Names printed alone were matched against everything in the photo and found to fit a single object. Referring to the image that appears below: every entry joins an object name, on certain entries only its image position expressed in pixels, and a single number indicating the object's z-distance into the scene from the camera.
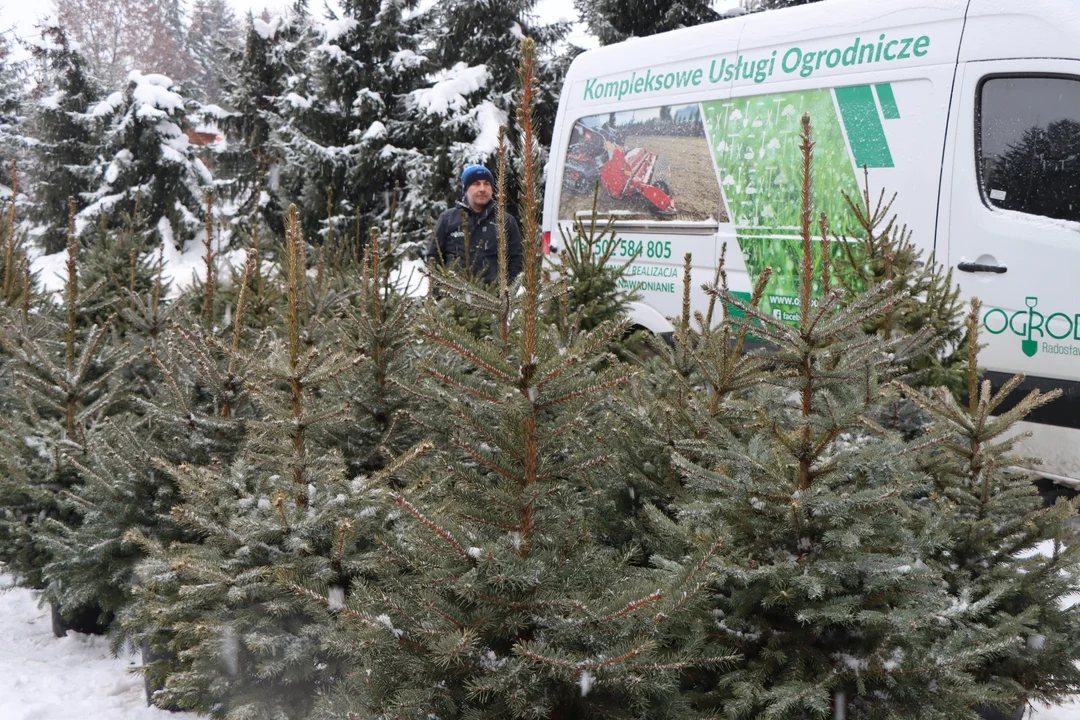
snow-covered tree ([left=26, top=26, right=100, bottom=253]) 23.42
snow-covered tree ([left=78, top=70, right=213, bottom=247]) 22.53
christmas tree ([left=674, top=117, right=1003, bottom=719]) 2.36
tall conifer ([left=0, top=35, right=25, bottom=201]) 27.69
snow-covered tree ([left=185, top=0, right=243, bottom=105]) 52.91
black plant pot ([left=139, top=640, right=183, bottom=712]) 3.37
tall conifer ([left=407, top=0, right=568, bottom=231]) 17.44
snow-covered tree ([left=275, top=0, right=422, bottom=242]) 19.05
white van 4.96
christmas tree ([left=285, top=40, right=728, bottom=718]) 2.06
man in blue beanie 6.79
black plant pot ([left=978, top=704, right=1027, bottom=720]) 3.05
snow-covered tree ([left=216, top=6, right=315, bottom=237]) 24.16
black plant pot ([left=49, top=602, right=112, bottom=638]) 4.29
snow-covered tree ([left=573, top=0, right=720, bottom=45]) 18.92
